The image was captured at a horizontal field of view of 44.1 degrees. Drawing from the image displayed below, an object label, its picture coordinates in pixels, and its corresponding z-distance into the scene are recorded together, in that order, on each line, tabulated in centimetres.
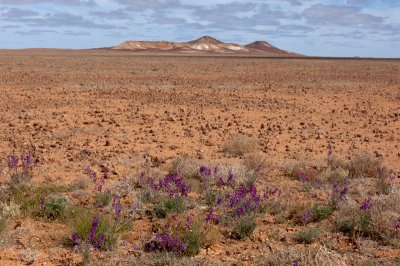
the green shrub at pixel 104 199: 616
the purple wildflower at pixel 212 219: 529
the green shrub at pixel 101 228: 502
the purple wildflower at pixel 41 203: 585
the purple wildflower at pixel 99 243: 486
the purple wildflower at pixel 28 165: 721
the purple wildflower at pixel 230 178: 692
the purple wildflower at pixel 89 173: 711
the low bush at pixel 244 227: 538
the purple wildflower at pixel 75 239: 480
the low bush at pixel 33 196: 588
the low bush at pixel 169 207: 591
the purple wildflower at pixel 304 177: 744
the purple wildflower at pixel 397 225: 524
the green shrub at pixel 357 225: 540
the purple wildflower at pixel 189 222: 514
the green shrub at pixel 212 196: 637
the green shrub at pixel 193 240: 486
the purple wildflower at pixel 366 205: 557
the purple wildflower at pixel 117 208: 540
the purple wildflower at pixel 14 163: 671
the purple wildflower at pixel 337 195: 624
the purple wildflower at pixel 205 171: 678
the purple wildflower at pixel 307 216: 575
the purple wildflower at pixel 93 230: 483
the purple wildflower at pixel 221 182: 712
